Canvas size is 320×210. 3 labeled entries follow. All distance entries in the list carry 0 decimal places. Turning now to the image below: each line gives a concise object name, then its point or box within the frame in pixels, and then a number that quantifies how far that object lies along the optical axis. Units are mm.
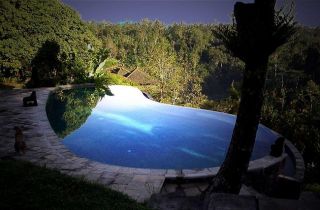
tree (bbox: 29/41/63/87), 24922
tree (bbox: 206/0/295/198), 5543
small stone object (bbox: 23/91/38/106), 16897
